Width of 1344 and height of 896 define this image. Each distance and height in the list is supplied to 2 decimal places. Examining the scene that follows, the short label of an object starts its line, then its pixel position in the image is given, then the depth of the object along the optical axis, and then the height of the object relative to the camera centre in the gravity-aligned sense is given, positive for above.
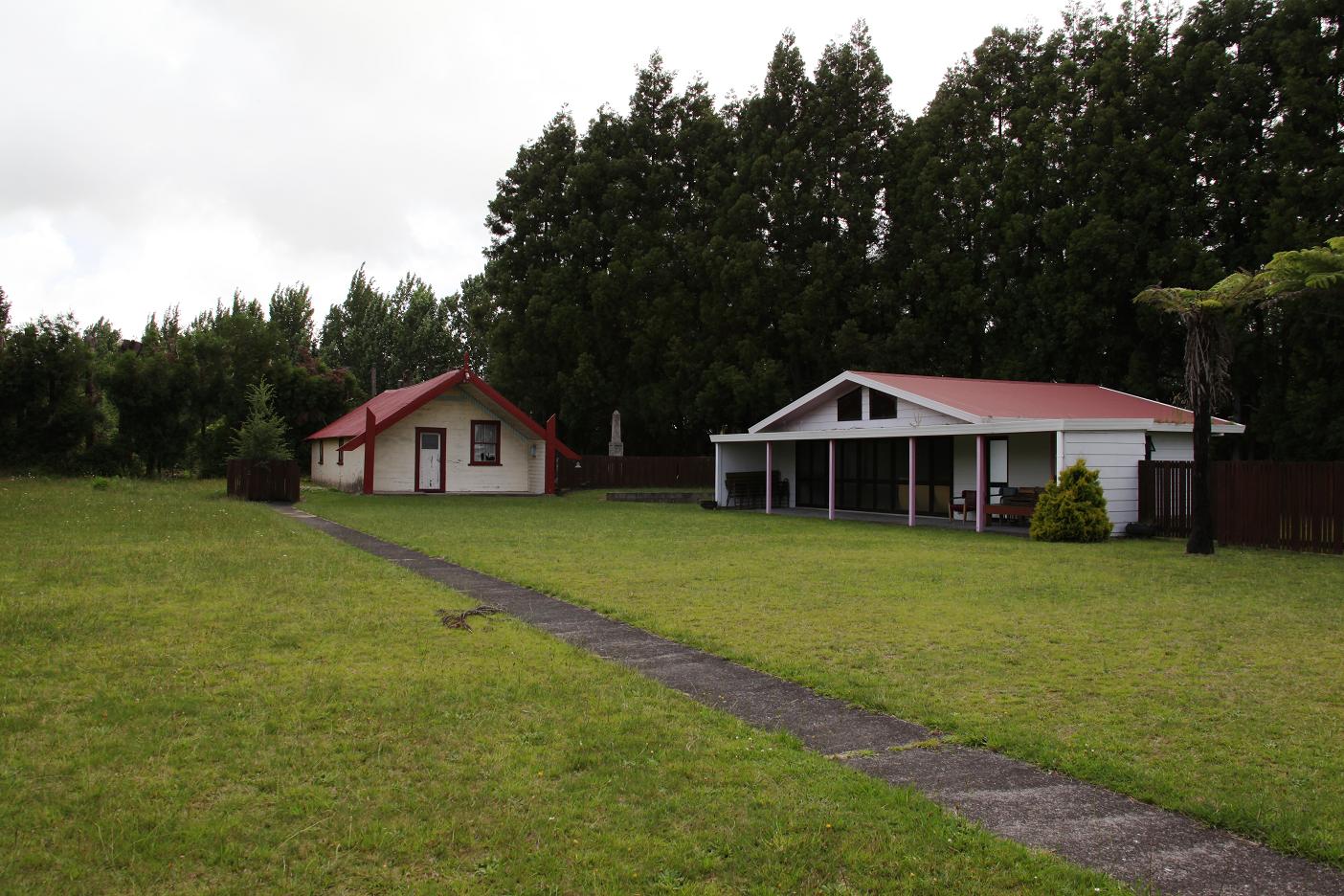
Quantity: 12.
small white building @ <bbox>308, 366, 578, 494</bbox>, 30.44 +0.83
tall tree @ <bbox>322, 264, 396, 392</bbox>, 60.94 +8.89
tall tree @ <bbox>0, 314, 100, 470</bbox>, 34.25 +2.66
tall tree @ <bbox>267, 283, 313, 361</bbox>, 63.34 +10.43
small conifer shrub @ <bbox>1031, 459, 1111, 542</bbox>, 16.75 -0.64
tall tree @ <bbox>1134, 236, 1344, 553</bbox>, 14.00 +2.14
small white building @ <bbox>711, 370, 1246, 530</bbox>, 18.02 +0.75
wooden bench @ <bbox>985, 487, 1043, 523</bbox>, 18.84 -0.61
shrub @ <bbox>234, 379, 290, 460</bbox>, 26.12 +0.81
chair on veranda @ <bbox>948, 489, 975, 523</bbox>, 21.31 -0.66
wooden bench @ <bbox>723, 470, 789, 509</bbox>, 26.94 -0.49
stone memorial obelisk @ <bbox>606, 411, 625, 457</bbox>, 35.90 +1.08
